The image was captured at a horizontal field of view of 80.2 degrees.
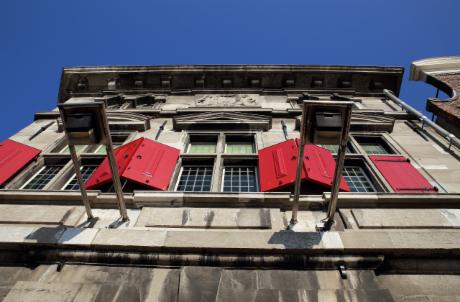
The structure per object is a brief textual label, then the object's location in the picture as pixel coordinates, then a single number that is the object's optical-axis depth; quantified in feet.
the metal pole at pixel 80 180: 12.95
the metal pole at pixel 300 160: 12.23
